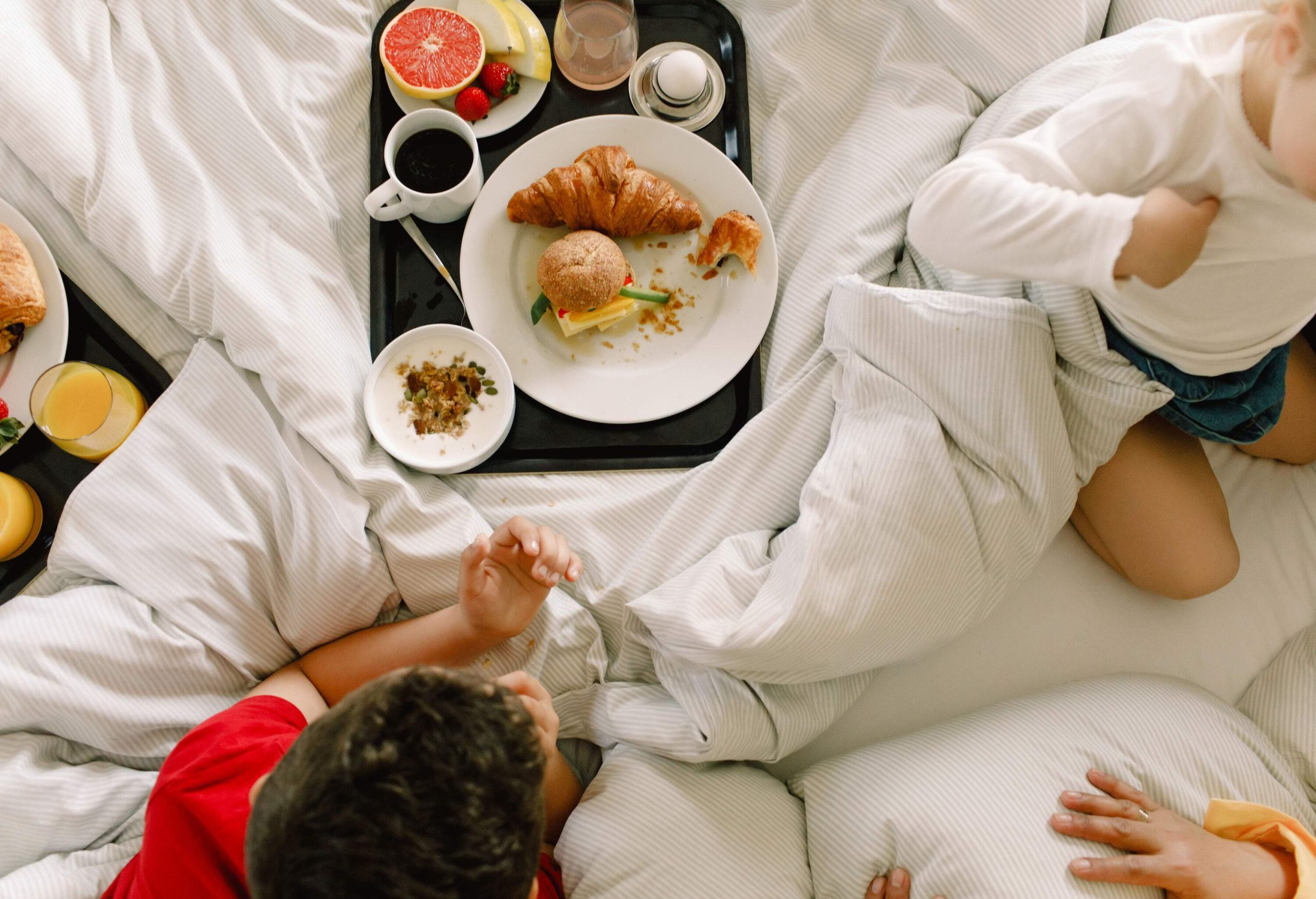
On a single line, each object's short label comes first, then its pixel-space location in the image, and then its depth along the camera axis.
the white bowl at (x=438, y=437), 1.09
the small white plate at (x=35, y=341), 1.07
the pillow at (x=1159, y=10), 1.10
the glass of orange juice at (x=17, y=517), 1.01
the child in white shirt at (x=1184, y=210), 0.74
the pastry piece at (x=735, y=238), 1.14
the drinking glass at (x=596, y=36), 1.16
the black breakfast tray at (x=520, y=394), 1.15
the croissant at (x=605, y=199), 1.13
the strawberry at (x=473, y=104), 1.17
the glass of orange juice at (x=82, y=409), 1.02
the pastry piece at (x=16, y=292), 1.04
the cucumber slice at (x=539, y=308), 1.15
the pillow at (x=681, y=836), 0.96
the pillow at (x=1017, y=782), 0.95
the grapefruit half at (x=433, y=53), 1.16
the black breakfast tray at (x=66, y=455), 1.06
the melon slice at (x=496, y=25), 1.17
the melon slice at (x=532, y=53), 1.19
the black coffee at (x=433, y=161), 1.13
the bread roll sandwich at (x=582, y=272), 1.08
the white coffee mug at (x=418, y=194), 1.11
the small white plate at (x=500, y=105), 1.19
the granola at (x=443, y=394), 1.11
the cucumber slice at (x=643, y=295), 1.15
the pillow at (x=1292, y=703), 1.07
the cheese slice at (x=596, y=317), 1.14
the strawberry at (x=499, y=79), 1.18
